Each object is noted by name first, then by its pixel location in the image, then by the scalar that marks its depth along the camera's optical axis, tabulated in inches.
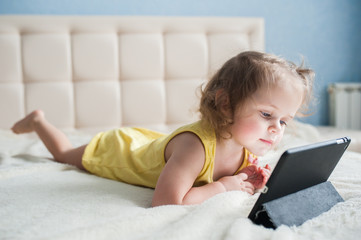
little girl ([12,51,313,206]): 34.8
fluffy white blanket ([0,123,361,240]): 25.1
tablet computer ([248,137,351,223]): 26.3
